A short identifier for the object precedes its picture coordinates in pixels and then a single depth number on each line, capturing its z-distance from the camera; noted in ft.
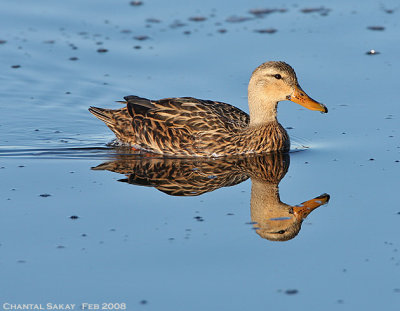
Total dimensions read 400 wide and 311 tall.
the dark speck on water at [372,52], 48.78
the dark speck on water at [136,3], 57.41
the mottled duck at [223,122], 37.86
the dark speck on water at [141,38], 52.16
